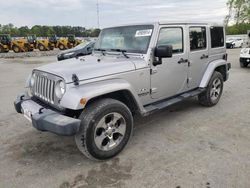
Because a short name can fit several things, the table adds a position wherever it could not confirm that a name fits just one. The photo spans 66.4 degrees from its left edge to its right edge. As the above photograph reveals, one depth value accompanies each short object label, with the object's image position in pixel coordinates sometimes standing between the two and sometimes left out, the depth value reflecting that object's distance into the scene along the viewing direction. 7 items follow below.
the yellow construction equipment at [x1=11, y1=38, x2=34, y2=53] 20.26
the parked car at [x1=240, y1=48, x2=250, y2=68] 8.63
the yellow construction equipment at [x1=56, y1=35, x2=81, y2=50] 22.80
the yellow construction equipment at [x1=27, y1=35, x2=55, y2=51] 21.87
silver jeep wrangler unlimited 2.40
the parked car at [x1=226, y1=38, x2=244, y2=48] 20.71
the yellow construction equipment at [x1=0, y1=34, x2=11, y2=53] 20.23
